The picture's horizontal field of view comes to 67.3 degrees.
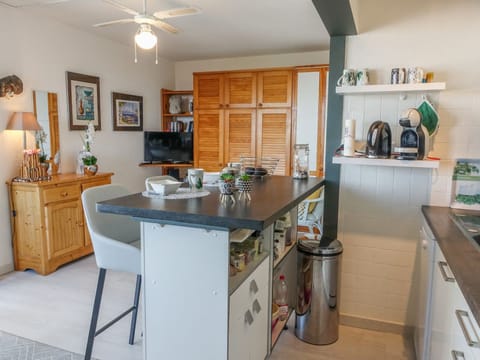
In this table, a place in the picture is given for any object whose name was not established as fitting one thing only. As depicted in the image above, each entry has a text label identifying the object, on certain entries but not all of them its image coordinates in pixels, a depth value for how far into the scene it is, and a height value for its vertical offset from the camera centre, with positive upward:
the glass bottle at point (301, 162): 2.52 -0.14
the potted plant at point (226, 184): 1.66 -0.20
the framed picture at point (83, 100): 3.97 +0.44
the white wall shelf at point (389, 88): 2.06 +0.33
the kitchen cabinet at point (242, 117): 4.81 +0.33
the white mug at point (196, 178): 1.89 -0.20
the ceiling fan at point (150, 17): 2.49 +0.86
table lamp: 3.28 +0.14
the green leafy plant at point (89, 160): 3.81 -0.22
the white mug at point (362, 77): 2.28 +0.41
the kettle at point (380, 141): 2.17 +0.01
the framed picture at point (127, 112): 4.64 +0.37
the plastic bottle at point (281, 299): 2.20 -0.97
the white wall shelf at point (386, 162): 2.02 -0.11
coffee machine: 2.05 +0.03
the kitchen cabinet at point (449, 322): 1.11 -0.64
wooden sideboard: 3.29 -0.78
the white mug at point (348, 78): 2.30 +0.41
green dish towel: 2.13 +0.16
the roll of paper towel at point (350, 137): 2.26 +0.03
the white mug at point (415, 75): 2.14 +0.40
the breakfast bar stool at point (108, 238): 1.76 -0.52
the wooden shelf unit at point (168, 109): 5.51 +0.47
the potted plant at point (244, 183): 1.80 -0.21
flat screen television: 5.21 -0.10
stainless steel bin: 2.27 -0.95
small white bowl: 1.73 -0.23
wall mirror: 3.61 +0.18
